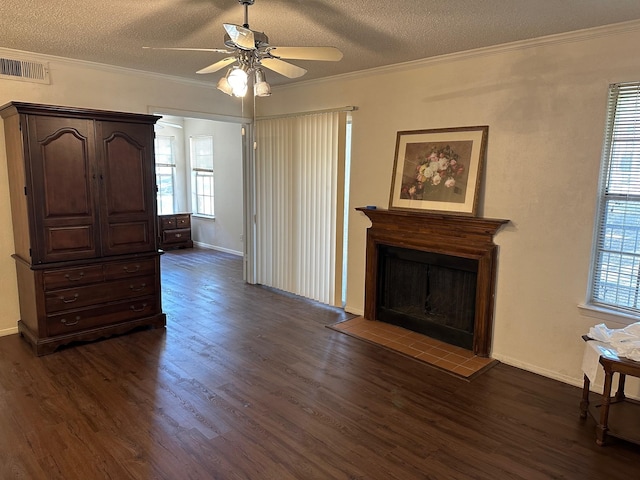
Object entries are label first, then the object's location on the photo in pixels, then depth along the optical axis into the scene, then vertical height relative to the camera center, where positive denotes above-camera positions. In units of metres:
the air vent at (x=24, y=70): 3.81 +0.95
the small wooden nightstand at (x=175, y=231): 8.40 -1.02
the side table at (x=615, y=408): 2.45 -1.42
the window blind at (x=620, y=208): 2.94 -0.17
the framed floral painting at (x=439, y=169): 3.68 +0.11
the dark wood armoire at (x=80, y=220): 3.55 -0.37
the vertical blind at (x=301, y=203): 4.88 -0.28
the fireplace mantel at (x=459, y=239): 3.61 -0.51
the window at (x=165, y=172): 8.71 +0.12
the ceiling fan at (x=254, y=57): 2.36 +0.70
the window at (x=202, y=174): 8.49 +0.09
